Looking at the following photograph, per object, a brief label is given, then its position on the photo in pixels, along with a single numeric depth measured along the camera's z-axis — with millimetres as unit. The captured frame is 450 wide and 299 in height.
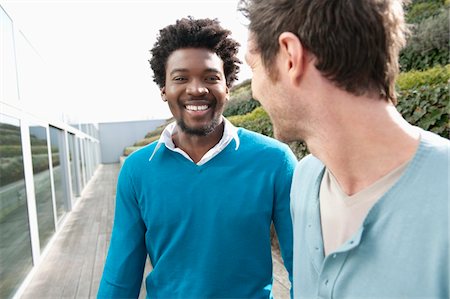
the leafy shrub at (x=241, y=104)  10068
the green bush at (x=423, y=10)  7404
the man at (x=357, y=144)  753
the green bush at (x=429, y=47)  5546
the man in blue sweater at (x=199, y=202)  1339
